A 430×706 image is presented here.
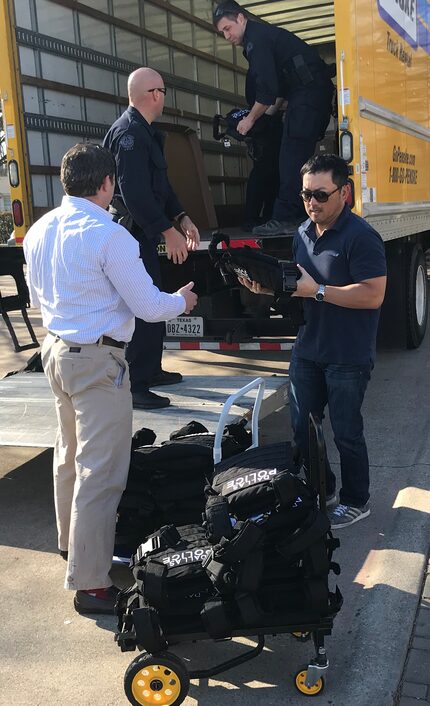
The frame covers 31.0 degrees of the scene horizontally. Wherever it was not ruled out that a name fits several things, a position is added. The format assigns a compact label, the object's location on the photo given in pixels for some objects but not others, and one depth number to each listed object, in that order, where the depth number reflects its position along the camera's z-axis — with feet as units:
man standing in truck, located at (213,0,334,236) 18.21
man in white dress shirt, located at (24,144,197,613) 9.12
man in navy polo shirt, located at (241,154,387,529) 10.88
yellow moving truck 17.71
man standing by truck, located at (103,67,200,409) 13.65
